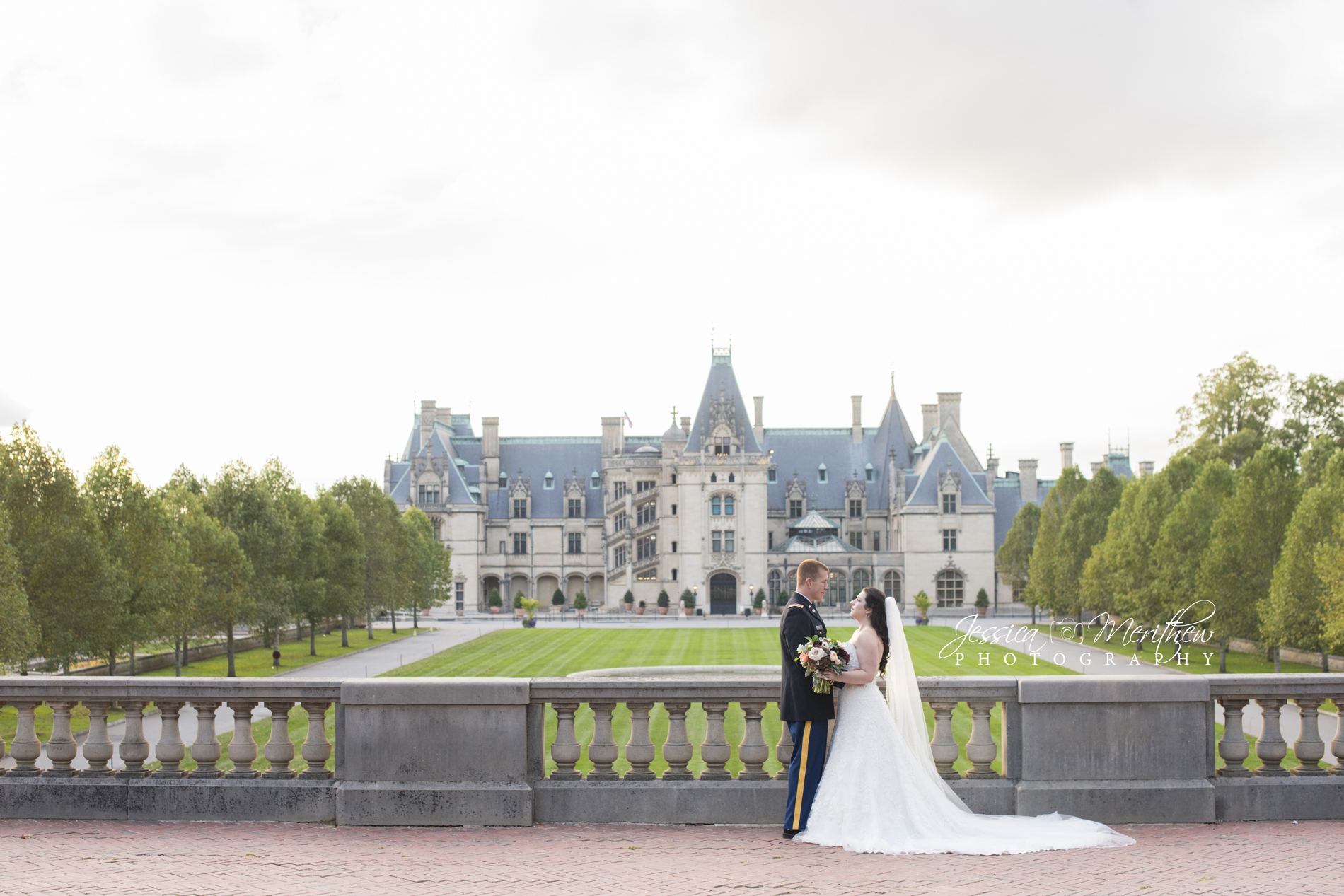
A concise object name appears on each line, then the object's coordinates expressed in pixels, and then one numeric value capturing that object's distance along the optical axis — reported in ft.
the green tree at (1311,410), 185.78
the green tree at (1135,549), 150.51
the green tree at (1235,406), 191.31
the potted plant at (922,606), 235.61
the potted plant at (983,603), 269.85
